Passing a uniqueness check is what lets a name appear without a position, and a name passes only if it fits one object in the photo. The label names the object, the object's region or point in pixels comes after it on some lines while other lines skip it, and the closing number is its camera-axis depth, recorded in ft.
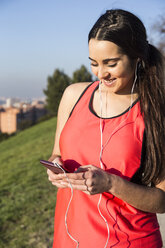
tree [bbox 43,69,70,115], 133.80
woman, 5.31
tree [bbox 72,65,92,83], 125.29
